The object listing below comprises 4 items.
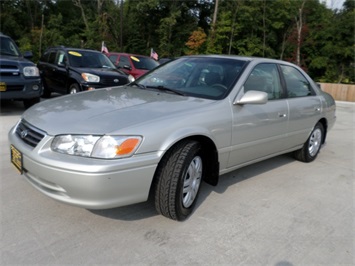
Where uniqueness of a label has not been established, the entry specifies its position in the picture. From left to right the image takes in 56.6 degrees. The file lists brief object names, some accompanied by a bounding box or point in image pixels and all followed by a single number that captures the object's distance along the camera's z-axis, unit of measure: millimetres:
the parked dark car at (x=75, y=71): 7863
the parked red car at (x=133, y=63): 10969
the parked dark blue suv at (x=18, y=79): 6465
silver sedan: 2443
